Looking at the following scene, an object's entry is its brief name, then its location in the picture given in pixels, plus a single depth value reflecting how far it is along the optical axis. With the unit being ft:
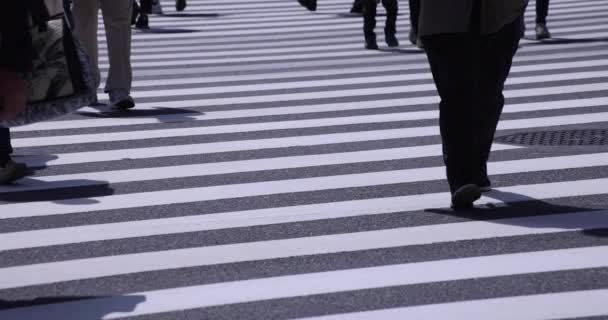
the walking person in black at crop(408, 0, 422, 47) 48.03
